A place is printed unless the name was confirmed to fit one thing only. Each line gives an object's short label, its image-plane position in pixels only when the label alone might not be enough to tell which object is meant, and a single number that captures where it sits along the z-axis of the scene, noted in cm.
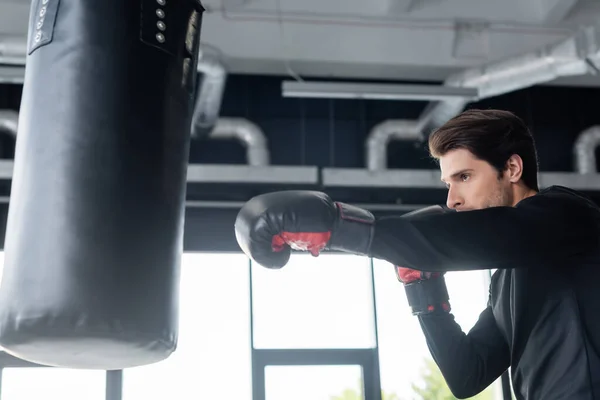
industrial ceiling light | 433
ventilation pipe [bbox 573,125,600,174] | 536
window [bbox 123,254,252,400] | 491
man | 123
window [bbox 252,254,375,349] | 513
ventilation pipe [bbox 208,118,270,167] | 507
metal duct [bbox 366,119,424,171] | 519
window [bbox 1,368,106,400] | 480
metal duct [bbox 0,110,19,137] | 483
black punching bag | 143
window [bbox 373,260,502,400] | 522
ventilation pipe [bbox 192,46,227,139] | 445
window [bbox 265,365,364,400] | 504
